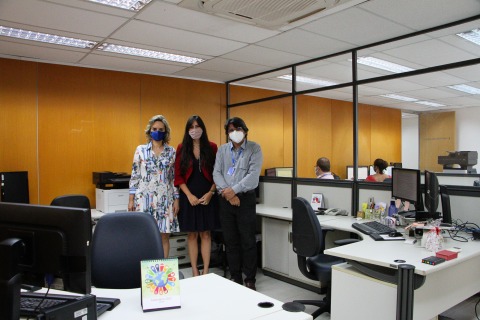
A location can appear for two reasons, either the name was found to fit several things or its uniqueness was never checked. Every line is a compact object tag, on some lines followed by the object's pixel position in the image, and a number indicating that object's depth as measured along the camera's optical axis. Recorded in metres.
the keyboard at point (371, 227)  2.81
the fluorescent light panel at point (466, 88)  6.52
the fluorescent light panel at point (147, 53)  3.88
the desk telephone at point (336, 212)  3.76
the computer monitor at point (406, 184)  2.99
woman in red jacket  3.55
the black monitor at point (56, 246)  1.25
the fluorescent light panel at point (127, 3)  2.73
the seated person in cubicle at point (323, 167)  4.54
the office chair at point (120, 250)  2.06
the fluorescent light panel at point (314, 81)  5.75
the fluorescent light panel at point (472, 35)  3.60
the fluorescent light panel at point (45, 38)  3.39
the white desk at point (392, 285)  2.14
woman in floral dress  3.43
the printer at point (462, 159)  4.62
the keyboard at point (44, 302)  1.38
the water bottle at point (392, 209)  3.33
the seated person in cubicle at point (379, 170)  4.67
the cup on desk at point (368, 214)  3.50
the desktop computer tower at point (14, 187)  3.67
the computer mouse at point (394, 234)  2.72
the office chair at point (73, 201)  2.88
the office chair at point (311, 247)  2.83
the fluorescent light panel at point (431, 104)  8.21
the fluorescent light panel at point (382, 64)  4.58
